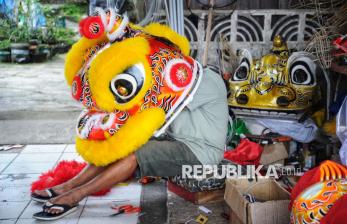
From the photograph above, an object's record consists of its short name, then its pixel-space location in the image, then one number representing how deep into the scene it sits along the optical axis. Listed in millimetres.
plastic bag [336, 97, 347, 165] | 3002
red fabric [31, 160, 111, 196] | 3411
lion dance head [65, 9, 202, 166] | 2670
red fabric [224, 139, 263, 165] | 3670
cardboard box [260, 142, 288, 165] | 3693
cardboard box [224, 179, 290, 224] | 2350
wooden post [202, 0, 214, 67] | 4297
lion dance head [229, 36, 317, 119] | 3811
